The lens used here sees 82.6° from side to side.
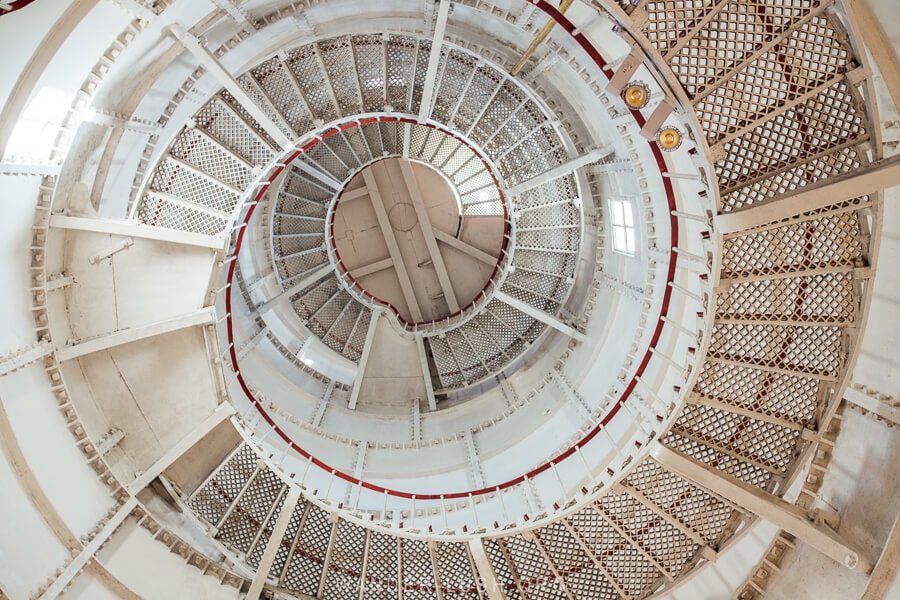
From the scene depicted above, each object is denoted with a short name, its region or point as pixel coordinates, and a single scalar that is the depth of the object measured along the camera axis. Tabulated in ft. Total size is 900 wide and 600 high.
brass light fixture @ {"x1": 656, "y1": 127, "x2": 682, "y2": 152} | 19.40
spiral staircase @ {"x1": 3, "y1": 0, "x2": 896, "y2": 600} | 17.17
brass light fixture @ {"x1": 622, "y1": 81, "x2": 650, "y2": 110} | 19.52
